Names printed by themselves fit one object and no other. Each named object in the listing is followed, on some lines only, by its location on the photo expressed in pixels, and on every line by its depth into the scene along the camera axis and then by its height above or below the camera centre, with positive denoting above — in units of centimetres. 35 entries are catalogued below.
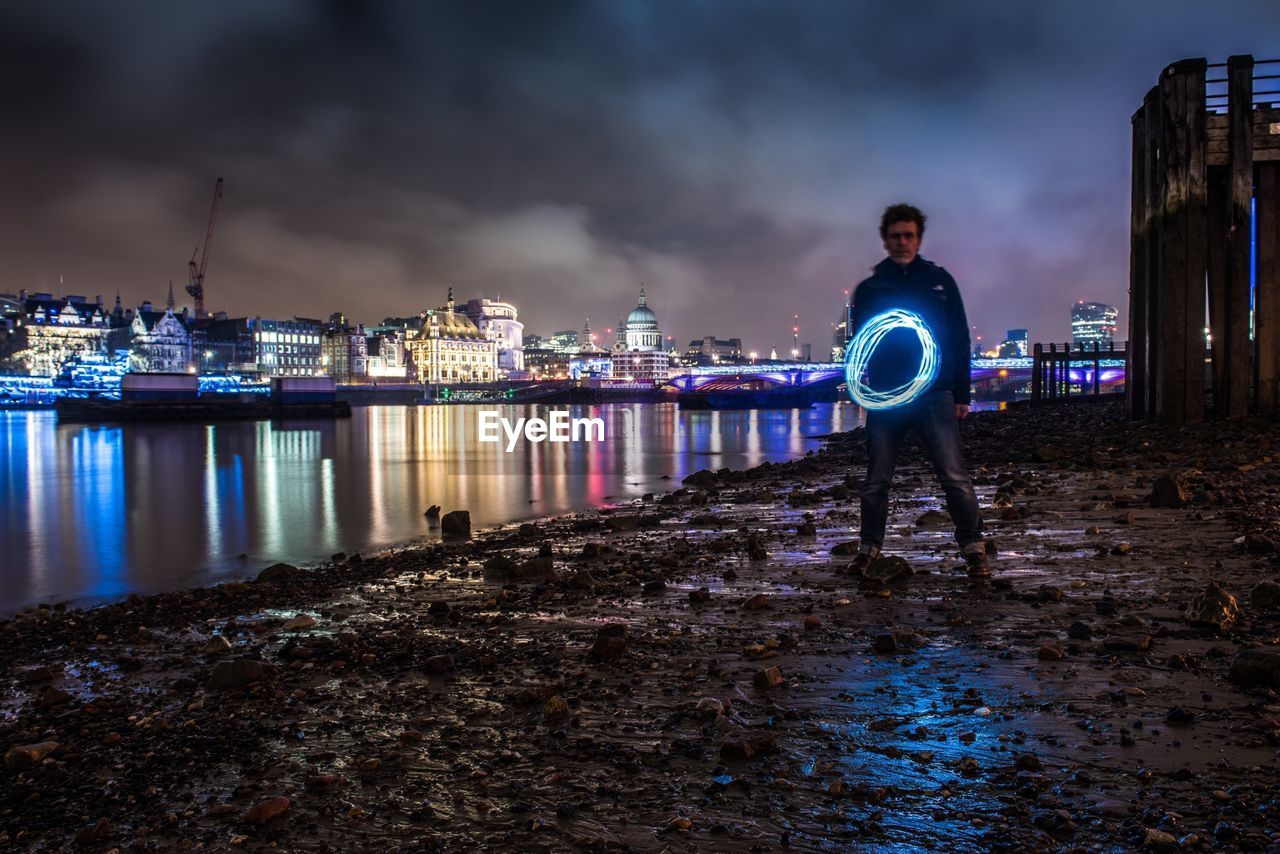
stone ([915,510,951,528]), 1060 -153
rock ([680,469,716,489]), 1924 -176
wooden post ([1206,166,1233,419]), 1734 +204
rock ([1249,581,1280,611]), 554 -136
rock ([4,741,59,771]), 417 -171
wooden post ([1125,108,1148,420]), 2014 +313
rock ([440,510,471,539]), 1404 -194
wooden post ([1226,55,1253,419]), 1702 +387
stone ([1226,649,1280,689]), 422 -141
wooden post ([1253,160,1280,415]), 1700 +214
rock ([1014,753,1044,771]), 349 -154
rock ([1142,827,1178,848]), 285 -153
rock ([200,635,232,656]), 645 -181
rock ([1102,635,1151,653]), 495 -149
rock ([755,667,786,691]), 468 -156
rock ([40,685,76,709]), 529 -180
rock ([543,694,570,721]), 444 -162
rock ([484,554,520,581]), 887 -172
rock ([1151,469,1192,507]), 995 -116
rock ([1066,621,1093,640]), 525 -149
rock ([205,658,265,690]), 538 -169
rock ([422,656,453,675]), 540 -166
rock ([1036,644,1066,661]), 488 -150
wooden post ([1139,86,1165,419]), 1836 +372
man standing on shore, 745 +35
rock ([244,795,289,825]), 347 -167
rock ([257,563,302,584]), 1023 -200
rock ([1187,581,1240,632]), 523 -138
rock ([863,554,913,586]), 714 -146
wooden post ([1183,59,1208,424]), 1702 +365
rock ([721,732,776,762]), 378 -157
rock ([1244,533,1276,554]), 721 -132
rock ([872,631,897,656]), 520 -153
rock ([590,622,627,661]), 543 -157
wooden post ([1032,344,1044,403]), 4900 +181
